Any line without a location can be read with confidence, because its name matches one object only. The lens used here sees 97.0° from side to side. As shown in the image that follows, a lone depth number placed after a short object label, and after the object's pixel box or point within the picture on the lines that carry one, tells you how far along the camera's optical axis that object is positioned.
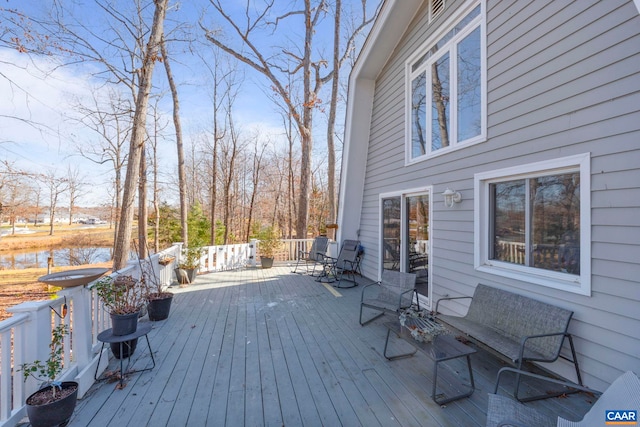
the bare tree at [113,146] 12.53
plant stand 2.57
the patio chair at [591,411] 1.45
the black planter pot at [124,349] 2.91
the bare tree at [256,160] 16.73
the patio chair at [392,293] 3.54
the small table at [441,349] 2.28
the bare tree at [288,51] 9.55
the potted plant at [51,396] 1.89
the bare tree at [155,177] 14.94
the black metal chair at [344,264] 6.43
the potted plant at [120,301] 2.68
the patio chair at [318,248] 7.42
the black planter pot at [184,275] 6.20
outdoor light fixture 3.76
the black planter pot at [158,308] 4.03
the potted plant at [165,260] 5.50
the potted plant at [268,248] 7.93
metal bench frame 2.31
